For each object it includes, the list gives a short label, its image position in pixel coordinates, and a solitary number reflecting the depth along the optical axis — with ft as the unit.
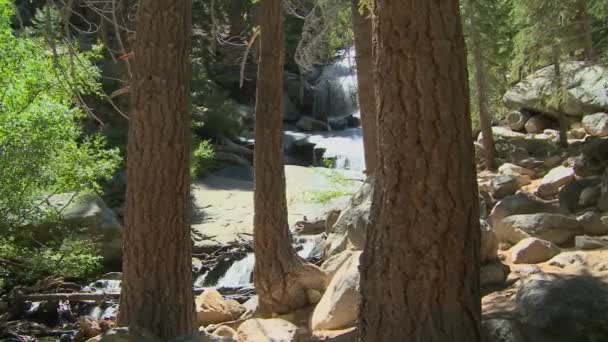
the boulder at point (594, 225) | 28.14
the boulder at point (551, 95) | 52.49
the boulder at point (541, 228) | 27.68
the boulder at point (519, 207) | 33.63
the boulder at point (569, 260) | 22.30
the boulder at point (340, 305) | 23.34
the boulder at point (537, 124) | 68.85
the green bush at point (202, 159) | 61.16
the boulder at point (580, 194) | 33.73
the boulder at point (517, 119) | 70.44
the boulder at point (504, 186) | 46.83
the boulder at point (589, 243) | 25.02
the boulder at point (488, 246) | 22.99
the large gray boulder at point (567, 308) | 13.64
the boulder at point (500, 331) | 13.46
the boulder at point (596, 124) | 59.57
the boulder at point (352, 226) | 29.84
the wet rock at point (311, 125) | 95.04
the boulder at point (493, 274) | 22.20
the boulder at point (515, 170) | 51.70
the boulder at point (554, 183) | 43.27
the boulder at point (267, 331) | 23.39
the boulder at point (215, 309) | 29.84
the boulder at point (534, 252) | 24.30
